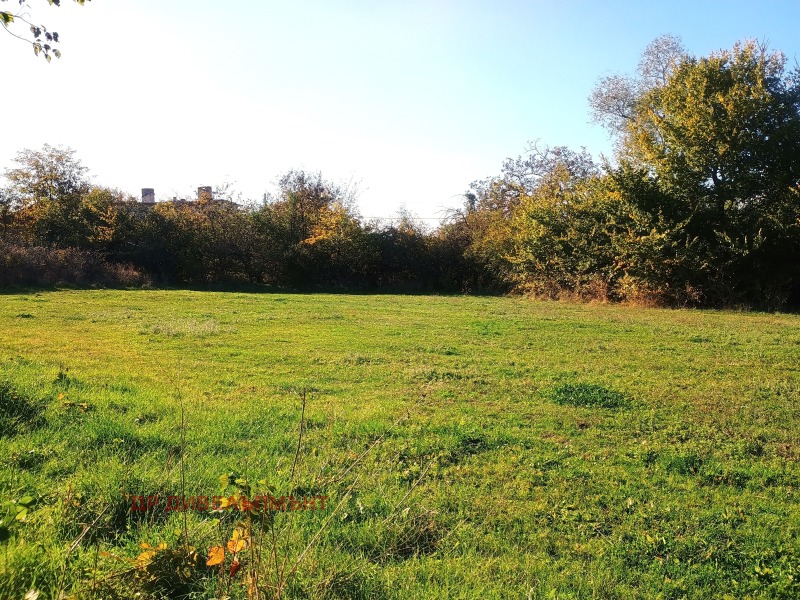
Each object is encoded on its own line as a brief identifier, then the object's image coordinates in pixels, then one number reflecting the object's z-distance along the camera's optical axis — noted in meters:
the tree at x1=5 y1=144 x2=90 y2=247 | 26.72
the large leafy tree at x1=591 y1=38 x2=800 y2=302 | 16.78
